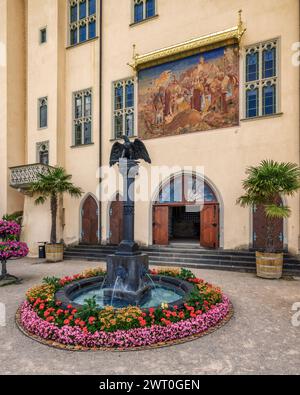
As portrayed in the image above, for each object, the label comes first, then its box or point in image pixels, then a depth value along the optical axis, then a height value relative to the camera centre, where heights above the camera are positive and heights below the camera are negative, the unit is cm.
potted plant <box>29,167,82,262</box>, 1246 +42
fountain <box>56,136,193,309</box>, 595 -188
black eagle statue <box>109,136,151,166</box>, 659 +119
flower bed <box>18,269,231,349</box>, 411 -208
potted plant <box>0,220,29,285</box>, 837 -154
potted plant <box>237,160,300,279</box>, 874 +27
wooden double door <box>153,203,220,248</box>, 1170 -129
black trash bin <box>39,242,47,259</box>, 1363 -271
